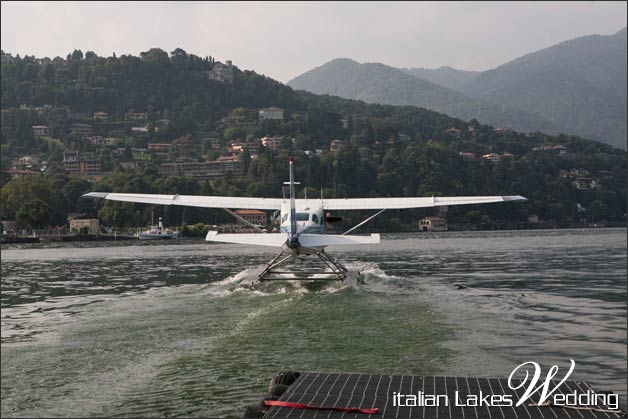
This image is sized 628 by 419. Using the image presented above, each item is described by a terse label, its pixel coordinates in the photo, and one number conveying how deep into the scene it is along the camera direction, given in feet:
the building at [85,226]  352.08
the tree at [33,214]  341.41
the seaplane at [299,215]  84.57
